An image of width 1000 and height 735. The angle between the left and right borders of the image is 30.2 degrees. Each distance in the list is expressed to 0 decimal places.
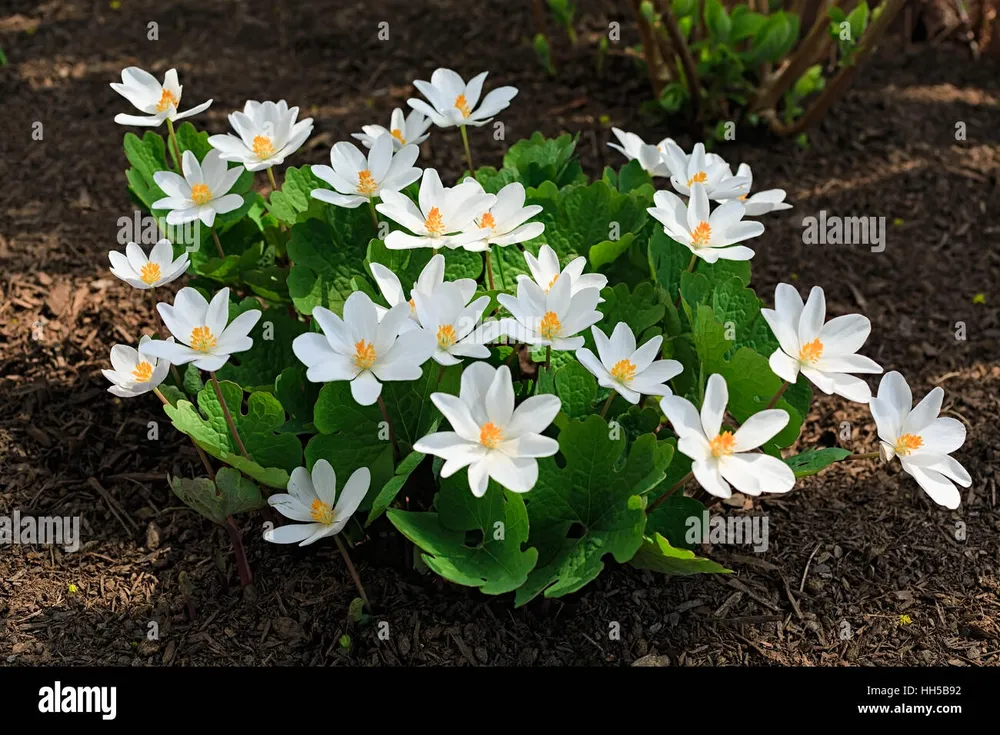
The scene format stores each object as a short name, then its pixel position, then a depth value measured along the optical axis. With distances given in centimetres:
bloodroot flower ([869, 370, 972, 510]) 67
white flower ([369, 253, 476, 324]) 69
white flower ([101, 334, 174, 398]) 70
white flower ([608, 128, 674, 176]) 80
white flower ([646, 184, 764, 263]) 71
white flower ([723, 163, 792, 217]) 75
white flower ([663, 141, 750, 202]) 75
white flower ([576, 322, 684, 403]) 67
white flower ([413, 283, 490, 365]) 67
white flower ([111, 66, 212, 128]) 76
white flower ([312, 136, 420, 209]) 73
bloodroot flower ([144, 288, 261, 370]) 67
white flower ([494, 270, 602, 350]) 67
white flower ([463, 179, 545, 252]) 71
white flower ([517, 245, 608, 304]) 70
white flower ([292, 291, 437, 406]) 65
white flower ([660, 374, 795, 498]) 64
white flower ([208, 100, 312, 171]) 75
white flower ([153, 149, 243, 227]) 74
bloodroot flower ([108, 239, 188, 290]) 72
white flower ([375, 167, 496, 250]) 71
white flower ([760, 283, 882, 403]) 67
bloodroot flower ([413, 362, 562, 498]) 64
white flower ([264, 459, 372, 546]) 68
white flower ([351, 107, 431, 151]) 79
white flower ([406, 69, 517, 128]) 78
